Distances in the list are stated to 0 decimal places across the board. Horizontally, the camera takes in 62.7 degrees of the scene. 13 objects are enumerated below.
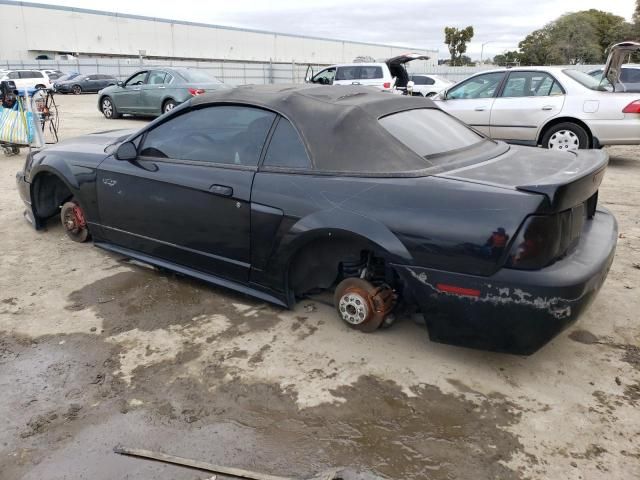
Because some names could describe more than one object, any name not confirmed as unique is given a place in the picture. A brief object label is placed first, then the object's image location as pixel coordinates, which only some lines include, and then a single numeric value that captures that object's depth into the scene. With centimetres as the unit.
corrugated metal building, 5500
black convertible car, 251
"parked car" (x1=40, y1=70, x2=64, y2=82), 3612
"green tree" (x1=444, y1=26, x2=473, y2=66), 7031
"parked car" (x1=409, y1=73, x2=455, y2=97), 1835
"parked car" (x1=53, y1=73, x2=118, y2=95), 3172
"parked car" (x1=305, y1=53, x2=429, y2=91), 1549
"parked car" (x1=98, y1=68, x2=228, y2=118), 1339
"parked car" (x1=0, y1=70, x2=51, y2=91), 2869
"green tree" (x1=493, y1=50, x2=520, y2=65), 6831
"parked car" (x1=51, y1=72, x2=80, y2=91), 3192
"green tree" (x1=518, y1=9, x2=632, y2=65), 5400
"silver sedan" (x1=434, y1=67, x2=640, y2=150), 756
